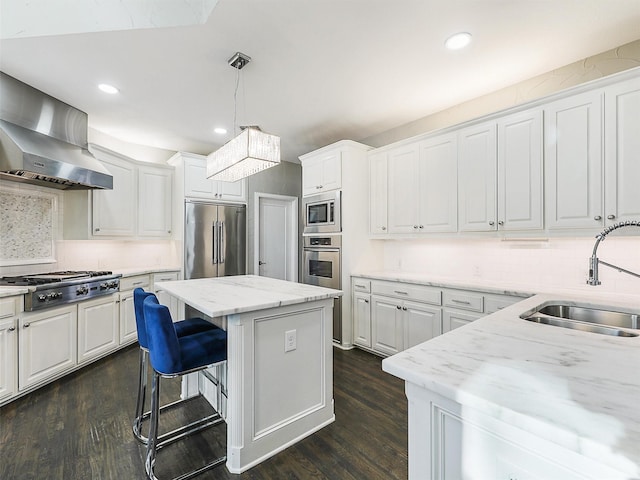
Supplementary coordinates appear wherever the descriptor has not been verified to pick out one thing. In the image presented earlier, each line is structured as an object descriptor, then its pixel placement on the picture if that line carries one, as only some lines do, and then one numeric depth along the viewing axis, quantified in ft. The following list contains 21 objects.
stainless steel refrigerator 13.89
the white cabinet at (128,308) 11.61
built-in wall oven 12.26
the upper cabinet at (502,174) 8.24
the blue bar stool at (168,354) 5.18
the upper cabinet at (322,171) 12.30
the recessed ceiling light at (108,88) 9.37
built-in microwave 12.27
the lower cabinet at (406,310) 8.72
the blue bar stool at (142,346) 6.39
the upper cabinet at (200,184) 13.89
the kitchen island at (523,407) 1.93
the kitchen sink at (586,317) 4.53
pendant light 6.99
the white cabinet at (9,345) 7.64
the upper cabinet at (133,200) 11.93
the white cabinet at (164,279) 11.98
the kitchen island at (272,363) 5.67
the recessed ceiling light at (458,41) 7.16
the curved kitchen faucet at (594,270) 4.91
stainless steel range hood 8.38
